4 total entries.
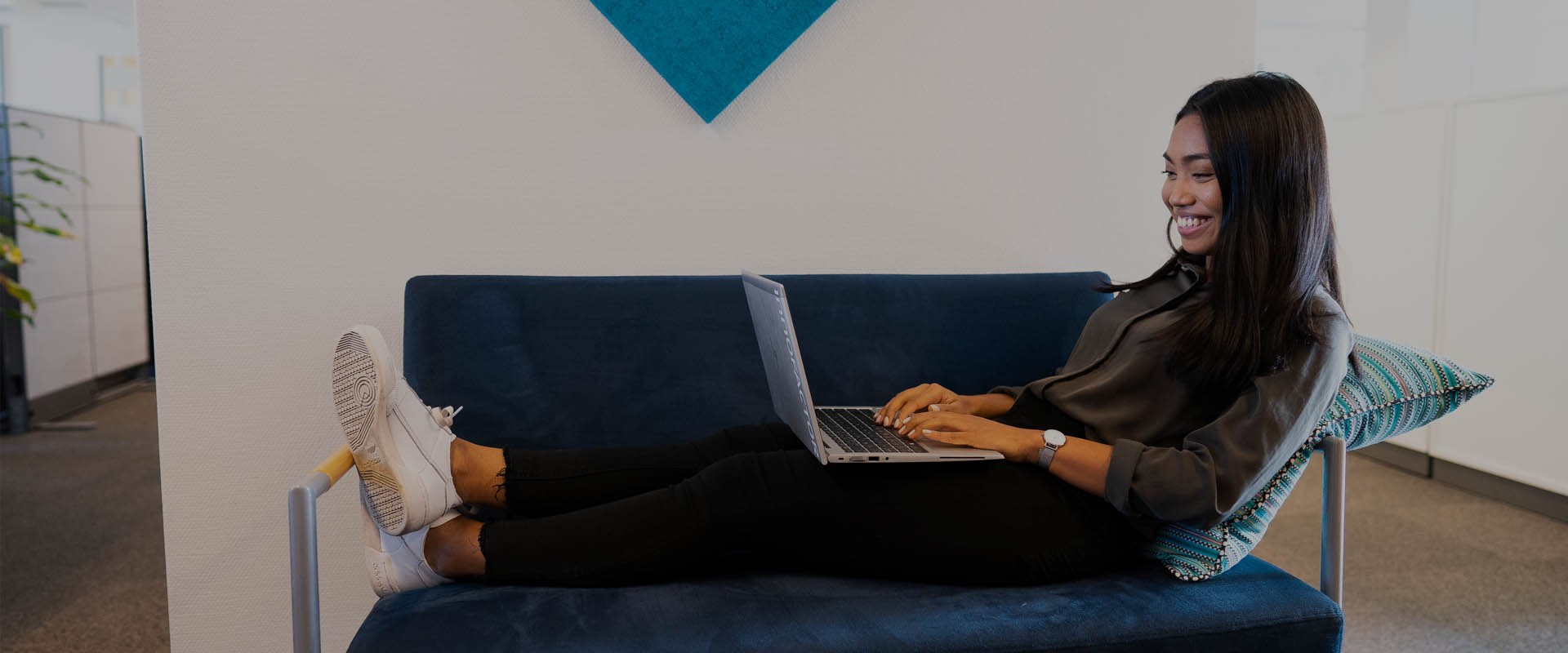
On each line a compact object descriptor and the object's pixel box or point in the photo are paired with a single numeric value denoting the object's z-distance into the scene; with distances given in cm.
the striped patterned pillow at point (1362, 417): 157
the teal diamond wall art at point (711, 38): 219
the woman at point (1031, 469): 148
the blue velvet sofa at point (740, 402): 140
